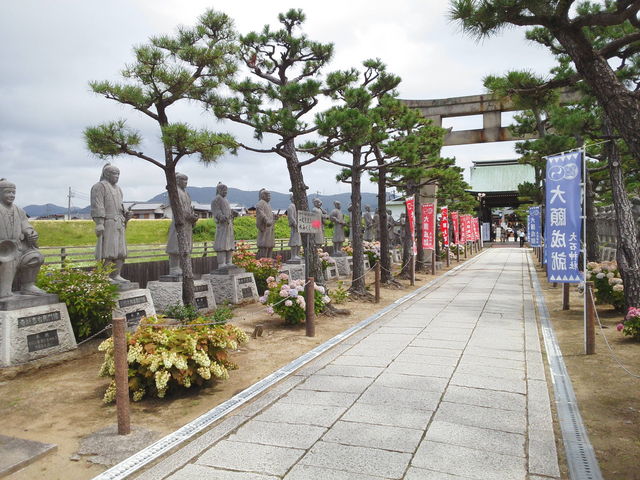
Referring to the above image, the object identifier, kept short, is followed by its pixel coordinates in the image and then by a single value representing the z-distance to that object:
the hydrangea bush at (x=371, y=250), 19.50
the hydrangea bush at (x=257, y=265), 12.69
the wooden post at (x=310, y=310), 7.95
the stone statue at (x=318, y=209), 16.70
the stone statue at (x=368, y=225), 23.98
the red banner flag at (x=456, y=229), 26.01
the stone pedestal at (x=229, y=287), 11.43
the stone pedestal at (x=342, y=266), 19.30
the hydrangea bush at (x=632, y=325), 7.21
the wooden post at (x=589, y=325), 6.63
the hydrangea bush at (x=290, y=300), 8.59
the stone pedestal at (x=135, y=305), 7.53
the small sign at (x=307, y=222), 8.98
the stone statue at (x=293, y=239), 15.78
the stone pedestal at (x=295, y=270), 15.12
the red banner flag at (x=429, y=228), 17.47
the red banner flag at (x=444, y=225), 24.49
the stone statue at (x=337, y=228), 19.47
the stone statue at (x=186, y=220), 9.96
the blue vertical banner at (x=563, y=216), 7.35
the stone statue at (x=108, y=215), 7.60
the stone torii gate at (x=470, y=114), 19.27
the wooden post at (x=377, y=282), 11.44
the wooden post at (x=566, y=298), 10.51
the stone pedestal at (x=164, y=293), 9.59
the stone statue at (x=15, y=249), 6.14
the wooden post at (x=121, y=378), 4.03
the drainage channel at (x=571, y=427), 3.41
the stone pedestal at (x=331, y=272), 17.33
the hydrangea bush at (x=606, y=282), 9.44
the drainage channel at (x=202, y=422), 3.40
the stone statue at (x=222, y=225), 11.75
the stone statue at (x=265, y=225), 13.42
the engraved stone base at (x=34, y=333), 5.78
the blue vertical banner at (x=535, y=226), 21.64
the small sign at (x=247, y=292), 11.81
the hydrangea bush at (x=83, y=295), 6.77
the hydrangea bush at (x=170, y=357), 4.84
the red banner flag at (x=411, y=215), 15.77
